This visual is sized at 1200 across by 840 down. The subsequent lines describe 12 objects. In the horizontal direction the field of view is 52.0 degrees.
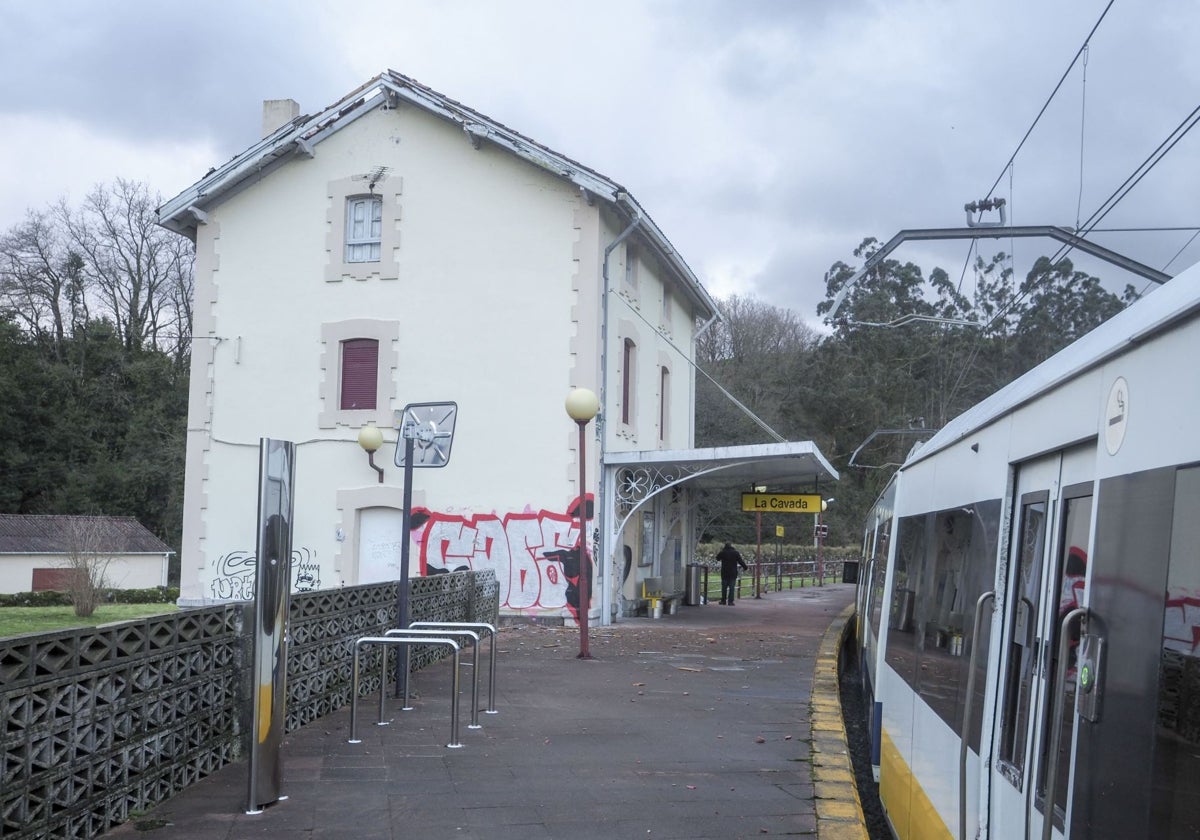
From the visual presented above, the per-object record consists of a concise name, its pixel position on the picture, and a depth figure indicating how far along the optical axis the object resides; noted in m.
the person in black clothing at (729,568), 28.30
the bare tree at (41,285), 55.31
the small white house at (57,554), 50.88
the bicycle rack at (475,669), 9.48
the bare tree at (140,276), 56.50
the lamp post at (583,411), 14.98
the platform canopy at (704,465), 19.89
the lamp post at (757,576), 32.75
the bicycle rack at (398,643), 8.56
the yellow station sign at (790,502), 26.84
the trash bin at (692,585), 26.98
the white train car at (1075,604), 2.73
